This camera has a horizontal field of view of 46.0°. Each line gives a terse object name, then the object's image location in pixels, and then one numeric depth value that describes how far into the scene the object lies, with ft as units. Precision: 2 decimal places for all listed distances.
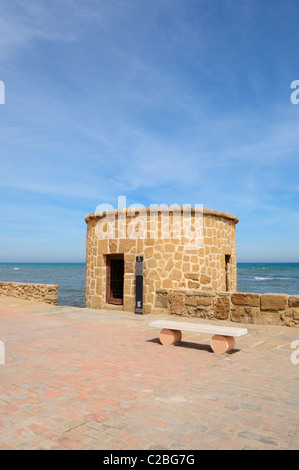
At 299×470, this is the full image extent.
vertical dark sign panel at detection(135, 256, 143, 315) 35.06
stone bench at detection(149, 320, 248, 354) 19.42
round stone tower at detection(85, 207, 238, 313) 35.47
